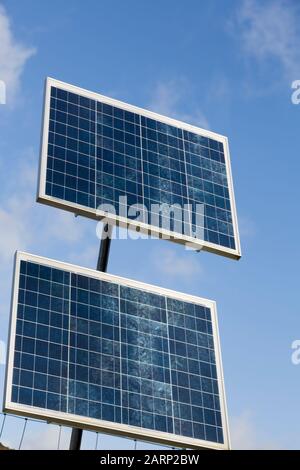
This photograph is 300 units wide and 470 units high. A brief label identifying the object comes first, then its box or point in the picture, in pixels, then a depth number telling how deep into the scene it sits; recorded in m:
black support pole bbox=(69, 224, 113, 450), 22.31
